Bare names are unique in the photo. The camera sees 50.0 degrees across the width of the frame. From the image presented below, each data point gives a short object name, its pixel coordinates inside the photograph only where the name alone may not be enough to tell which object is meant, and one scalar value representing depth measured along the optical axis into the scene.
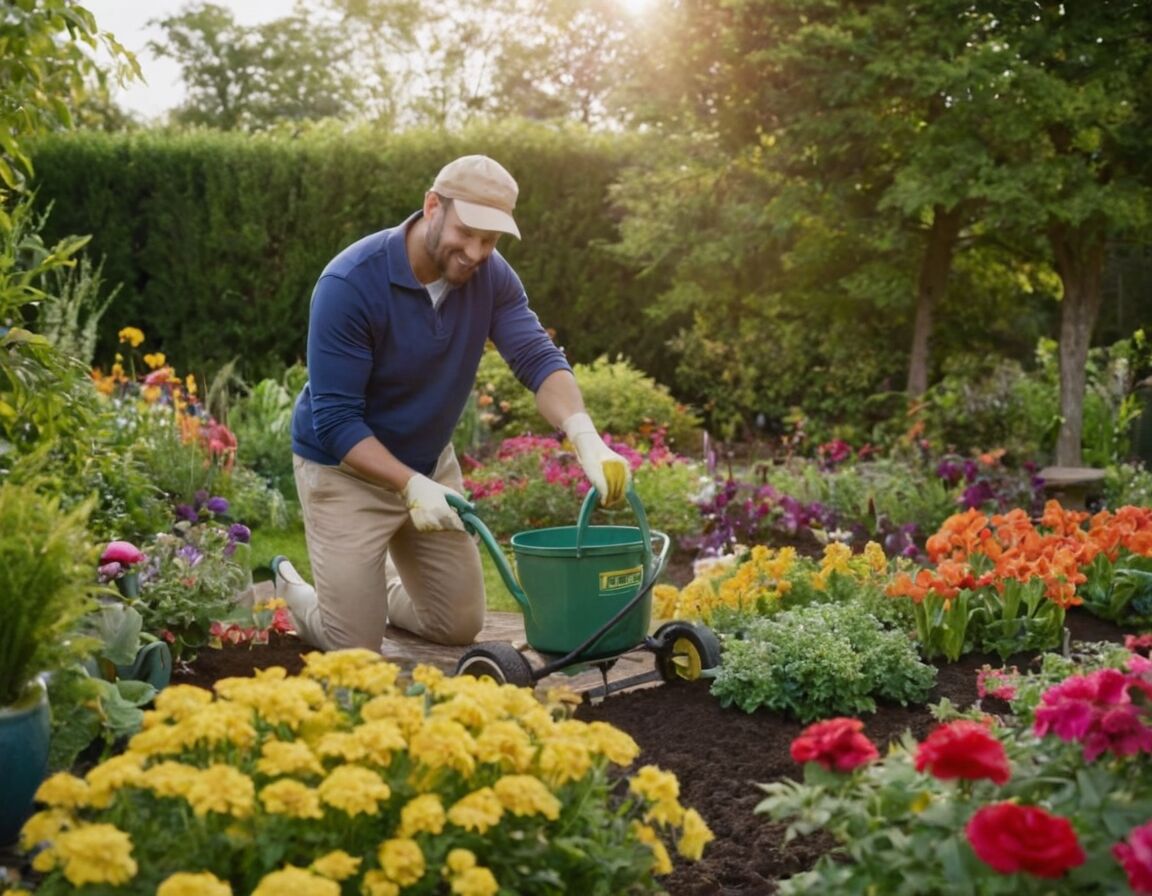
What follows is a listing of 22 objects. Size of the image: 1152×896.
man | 3.47
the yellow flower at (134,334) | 6.33
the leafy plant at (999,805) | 1.46
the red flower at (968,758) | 1.59
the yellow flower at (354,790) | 1.56
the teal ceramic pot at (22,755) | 2.04
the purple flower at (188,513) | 4.26
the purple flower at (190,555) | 3.55
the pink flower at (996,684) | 2.84
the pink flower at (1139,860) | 1.38
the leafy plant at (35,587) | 2.01
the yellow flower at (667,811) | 1.77
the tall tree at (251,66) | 28.03
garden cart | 3.18
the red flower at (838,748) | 1.69
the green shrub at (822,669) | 3.09
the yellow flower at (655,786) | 1.77
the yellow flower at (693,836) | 1.77
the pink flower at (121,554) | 3.01
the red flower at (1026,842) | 1.43
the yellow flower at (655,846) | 1.79
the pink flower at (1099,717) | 1.68
